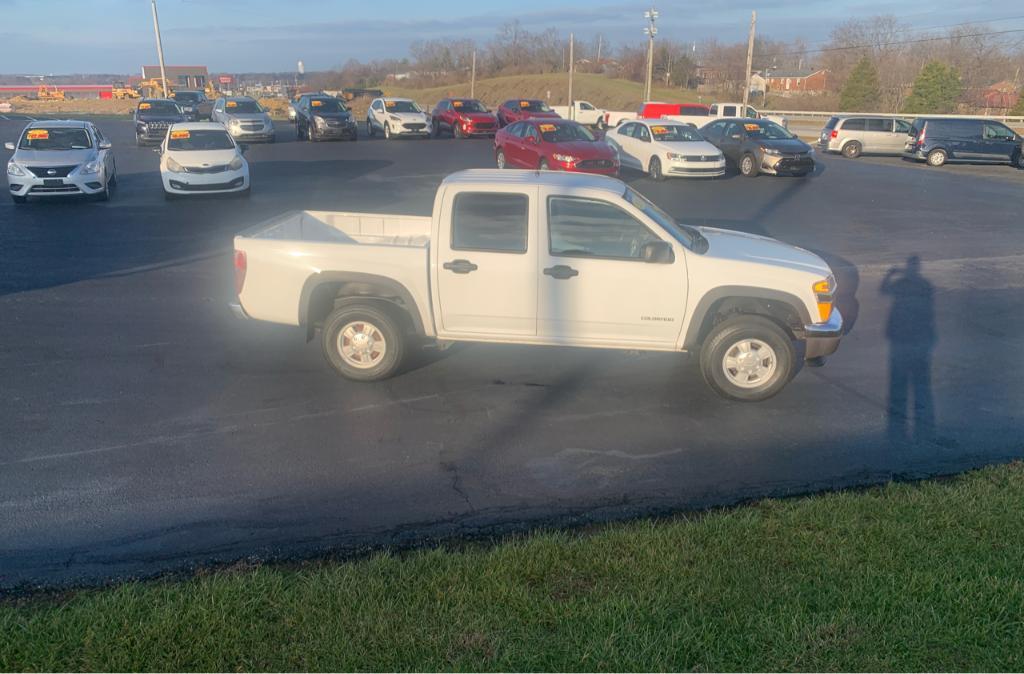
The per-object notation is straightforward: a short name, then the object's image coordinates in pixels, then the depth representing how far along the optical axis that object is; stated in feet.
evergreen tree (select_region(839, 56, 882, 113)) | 195.11
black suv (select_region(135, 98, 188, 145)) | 102.73
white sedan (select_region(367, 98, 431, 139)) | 117.29
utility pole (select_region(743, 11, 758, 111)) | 159.94
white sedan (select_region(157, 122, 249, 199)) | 58.90
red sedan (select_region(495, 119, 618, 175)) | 67.51
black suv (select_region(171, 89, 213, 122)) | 131.07
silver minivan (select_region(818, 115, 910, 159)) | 106.42
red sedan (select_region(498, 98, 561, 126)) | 121.60
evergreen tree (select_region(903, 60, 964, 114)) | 178.40
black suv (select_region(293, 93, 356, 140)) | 111.24
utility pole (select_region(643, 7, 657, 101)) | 165.78
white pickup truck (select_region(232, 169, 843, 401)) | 23.20
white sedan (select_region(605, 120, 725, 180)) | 74.18
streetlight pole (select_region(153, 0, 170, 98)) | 179.24
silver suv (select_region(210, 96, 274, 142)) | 108.17
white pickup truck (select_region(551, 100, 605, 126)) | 159.24
